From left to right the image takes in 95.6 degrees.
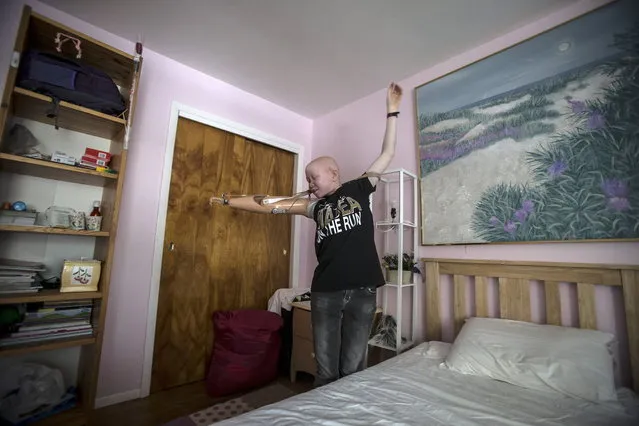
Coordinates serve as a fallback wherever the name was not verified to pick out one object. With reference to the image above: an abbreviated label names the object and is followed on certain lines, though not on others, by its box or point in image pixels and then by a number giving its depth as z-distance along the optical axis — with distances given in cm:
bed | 95
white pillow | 111
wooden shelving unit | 142
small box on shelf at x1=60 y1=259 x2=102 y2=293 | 153
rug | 168
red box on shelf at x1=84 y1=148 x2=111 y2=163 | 172
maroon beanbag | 199
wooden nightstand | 209
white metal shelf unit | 191
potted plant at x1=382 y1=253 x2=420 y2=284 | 196
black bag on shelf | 147
